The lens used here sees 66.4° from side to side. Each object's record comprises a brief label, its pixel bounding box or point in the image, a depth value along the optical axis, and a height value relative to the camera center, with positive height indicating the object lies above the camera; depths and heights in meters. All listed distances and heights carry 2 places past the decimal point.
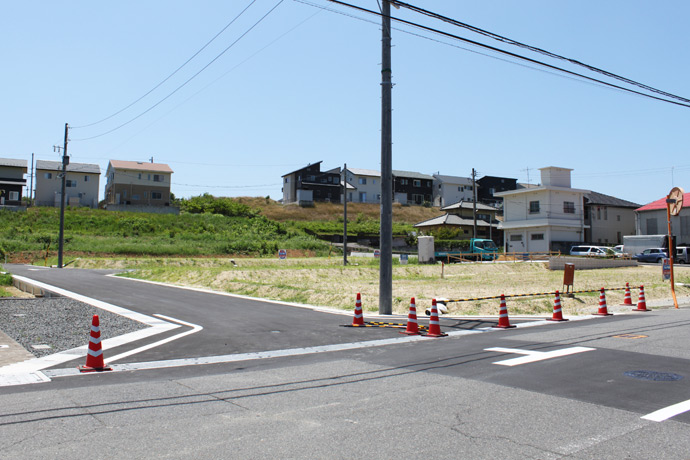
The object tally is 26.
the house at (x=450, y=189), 94.56 +12.72
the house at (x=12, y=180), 67.25 +9.58
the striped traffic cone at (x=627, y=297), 19.14 -1.29
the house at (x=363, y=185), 90.18 +12.74
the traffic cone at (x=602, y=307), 16.34 -1.42
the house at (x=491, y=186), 91.96 +13.19
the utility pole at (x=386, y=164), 16.09 +2.94
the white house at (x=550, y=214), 52.62 +4.74
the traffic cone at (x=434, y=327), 11.91 -1.53
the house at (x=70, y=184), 70.69 +9.73
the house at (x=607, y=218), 58.00 +4.85
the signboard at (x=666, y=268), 21.86 -0.25
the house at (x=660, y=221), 50.50 +4.09
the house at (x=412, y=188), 92.88 +12.76
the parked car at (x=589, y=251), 46.19 +0.93
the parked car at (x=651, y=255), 44.20 +0.59
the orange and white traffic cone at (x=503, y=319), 13.38 -1.50
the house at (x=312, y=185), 85.44 +12.02
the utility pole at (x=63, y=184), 38.44 +5.64
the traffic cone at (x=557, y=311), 14.81 -1.42
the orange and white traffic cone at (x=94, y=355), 8.38 -1.59
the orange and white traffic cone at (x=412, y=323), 12.16 -1.48
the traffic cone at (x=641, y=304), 17.86 -1.43
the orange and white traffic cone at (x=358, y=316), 13.38 -1.48
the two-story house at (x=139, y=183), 74.06 +10.41
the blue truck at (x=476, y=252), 46.36 +0.62
